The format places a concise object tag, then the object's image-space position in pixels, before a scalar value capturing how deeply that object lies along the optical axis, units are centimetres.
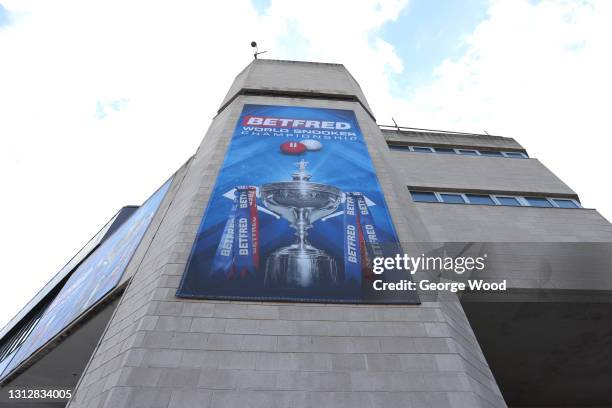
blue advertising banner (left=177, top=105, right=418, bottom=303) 809
